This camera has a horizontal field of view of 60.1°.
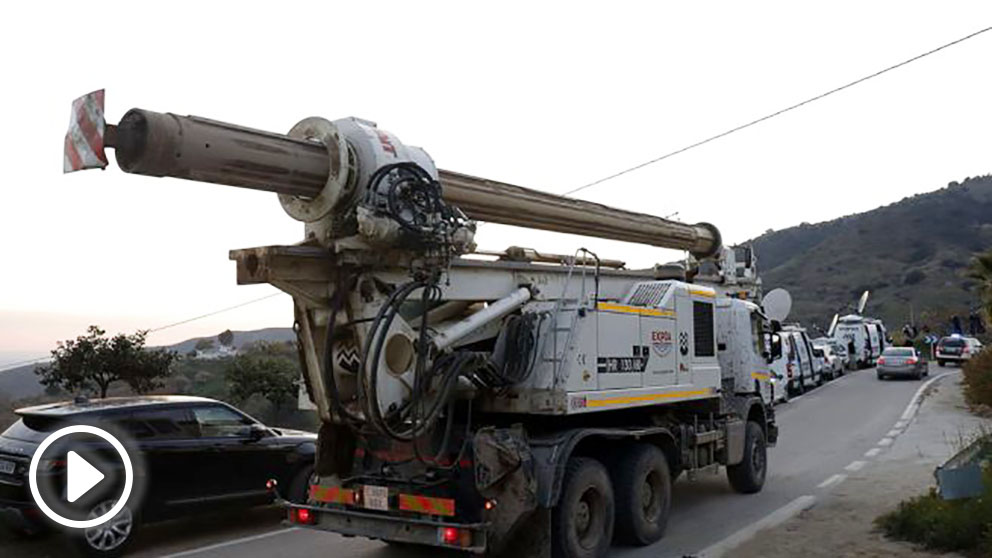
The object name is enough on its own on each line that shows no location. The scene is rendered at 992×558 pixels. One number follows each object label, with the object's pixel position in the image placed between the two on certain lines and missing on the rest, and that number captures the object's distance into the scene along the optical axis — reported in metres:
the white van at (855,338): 40.47
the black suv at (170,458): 8.02
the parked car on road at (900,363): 32.09
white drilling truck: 6.42
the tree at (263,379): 17.33
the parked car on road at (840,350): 37.42
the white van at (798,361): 26.67
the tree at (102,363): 15.98
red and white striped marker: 5.33
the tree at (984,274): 21.56
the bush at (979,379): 19.80
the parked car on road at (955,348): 40.22
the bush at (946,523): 7.41
